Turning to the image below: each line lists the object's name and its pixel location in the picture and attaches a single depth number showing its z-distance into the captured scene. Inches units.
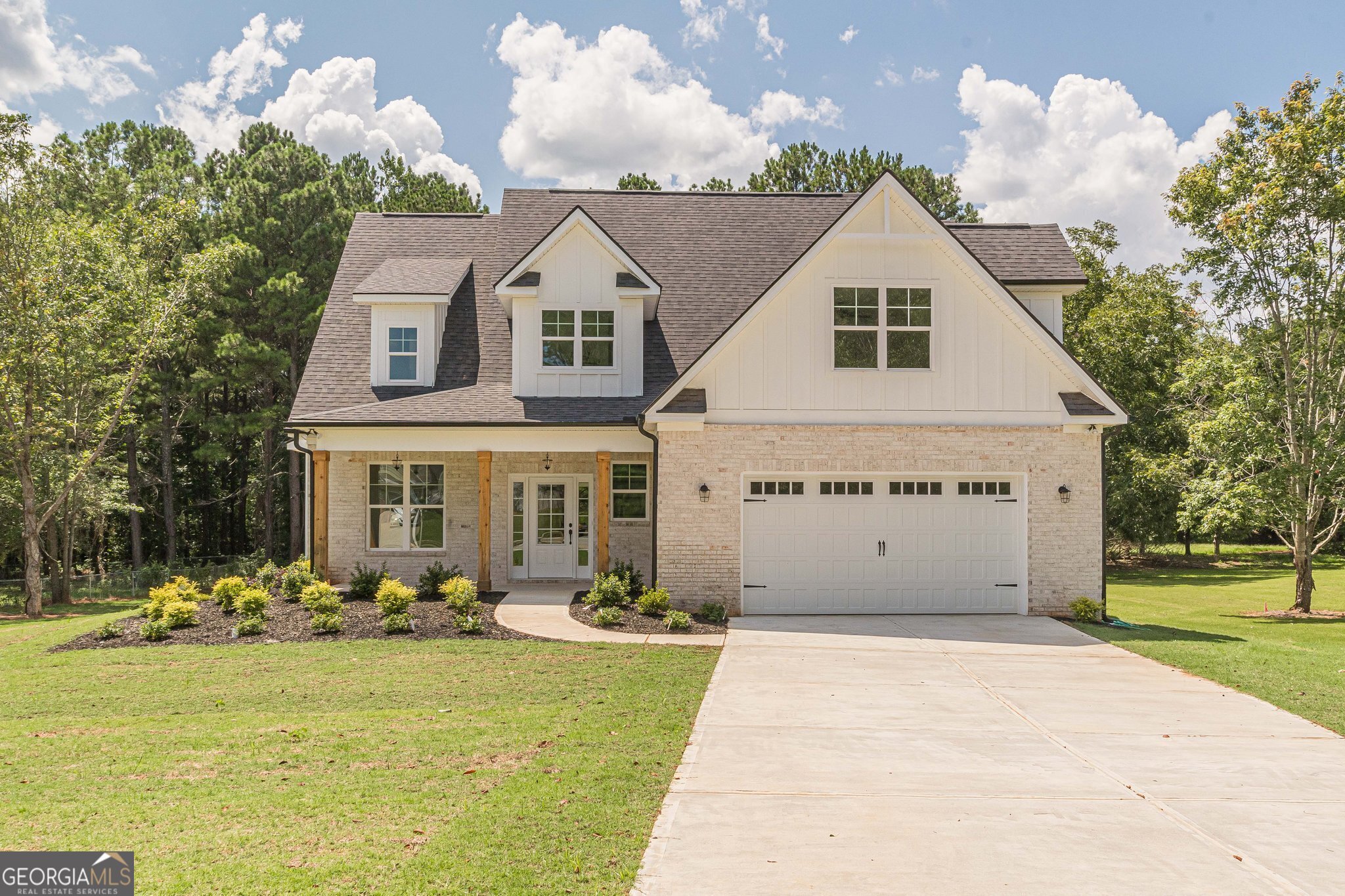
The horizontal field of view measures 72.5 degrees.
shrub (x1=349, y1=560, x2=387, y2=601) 639.8
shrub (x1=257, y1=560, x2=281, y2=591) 658.2
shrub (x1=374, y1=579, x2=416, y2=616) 533.3
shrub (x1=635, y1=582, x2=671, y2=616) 566.6
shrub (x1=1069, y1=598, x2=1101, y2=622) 585.6
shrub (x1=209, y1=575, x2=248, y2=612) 594.2
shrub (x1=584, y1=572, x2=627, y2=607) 578.2
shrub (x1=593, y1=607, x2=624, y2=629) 541.3
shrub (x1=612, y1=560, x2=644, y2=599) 611.5
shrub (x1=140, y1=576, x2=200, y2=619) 546.6
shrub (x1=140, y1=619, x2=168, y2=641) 518.3
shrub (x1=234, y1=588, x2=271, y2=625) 537.6
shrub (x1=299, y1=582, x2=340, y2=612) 535.8
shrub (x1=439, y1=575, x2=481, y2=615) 544.7
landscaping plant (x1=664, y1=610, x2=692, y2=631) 531.8
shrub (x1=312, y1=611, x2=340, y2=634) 525.7
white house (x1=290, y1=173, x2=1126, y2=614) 591.8
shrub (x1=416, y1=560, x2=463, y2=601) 637.9
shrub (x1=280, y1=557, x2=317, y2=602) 624.4
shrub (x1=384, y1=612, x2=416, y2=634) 522.3
